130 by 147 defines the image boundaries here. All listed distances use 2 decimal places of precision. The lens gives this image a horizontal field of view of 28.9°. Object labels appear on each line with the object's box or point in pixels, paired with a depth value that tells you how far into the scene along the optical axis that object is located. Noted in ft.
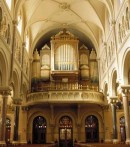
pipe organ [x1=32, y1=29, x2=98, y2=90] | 94.38
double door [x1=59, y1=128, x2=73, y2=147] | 89.25
